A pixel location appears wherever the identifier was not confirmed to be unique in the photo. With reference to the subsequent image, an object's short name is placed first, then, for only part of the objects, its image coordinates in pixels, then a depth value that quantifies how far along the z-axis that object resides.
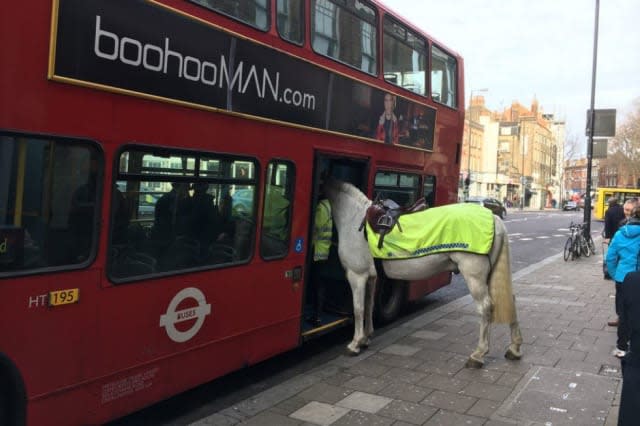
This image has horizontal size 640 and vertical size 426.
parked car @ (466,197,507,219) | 42.16
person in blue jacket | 6.24
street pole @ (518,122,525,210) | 79.59
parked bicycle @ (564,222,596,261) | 17.39
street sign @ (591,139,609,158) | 17.94
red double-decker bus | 3.33
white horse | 6.27
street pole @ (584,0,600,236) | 18.31
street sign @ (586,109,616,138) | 17.22
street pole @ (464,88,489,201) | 65.40
